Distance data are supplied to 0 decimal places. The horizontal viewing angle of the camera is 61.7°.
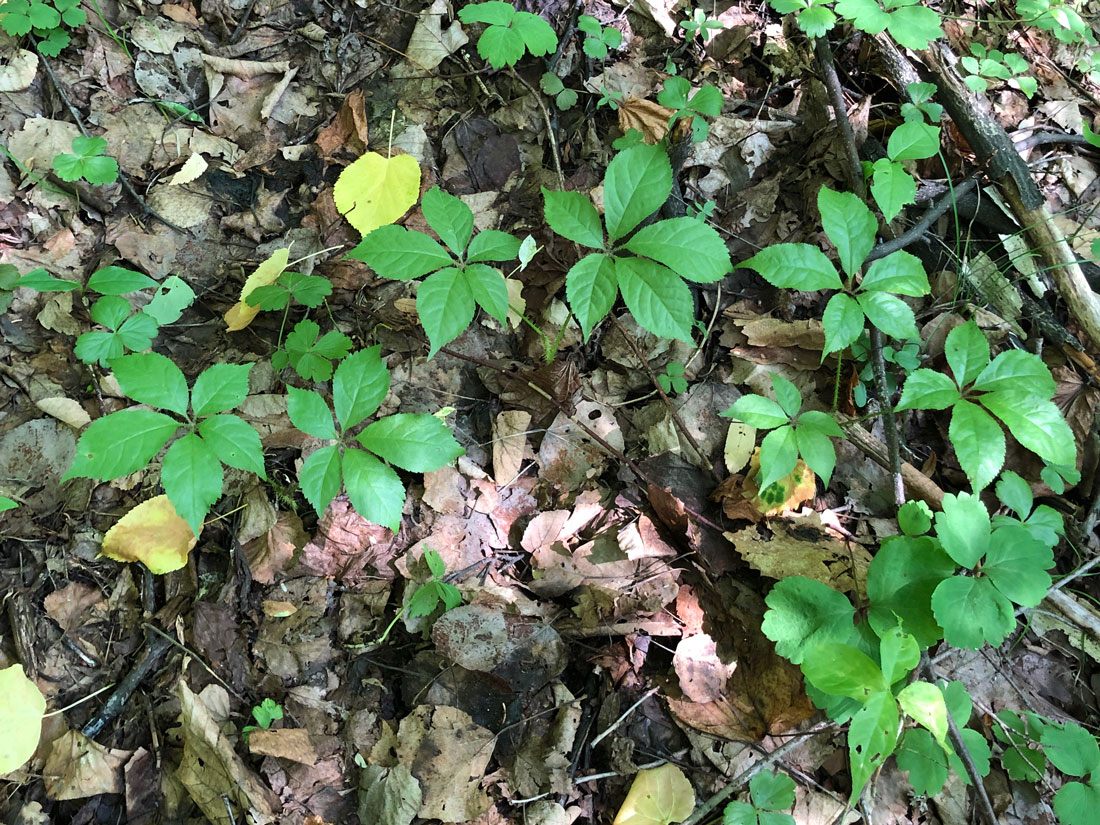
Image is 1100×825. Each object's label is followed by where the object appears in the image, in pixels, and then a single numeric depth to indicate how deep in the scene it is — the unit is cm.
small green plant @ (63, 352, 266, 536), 53
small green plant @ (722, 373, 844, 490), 56
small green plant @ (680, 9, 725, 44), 74
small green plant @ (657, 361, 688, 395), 66
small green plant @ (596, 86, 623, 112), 73
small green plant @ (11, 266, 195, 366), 63
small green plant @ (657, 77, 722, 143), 69
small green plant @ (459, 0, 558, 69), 67
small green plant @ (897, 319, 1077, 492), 55
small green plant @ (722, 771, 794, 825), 54
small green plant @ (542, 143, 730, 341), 55
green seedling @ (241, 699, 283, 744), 57
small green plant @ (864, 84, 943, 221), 63
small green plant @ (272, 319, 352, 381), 65
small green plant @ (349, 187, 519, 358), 56
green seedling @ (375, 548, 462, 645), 59
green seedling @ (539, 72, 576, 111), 74
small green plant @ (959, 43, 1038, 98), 72
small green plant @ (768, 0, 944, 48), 66
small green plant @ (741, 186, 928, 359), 58
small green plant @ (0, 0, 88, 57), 72
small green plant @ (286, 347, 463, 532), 55
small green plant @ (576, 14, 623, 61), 72
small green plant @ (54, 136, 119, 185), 68
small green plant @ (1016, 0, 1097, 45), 76
